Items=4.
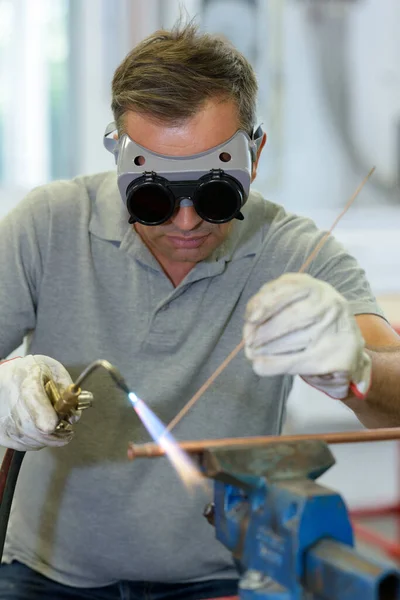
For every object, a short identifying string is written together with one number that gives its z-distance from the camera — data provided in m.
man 1.94
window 3.25
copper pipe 1.70
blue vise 1.57
